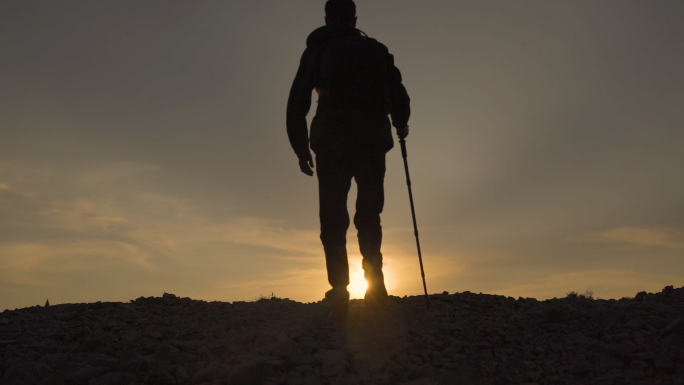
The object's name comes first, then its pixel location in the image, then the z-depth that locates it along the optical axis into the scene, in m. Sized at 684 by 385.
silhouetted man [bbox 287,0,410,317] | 7.04
